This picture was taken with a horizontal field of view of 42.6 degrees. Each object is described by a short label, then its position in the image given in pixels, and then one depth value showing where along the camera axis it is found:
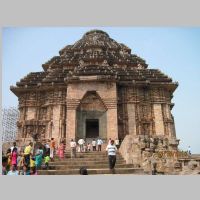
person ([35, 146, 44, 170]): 11.80
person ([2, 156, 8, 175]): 11.68
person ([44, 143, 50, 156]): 13.47
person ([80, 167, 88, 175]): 10.67
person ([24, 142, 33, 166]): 11.45
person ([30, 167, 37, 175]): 11.39
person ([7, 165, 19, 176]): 11.00
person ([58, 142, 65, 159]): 15.27
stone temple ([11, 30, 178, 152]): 20.41
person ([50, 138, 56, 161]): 14.90
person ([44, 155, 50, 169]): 12.25
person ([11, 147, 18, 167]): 11.46
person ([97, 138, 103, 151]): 17.68
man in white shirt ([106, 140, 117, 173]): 11.30
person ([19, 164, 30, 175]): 11.14
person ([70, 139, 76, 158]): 15.29
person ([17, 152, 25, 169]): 11.59
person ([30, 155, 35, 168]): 11.39
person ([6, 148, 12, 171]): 11.76
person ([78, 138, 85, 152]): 17.52
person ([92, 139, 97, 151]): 18.16
